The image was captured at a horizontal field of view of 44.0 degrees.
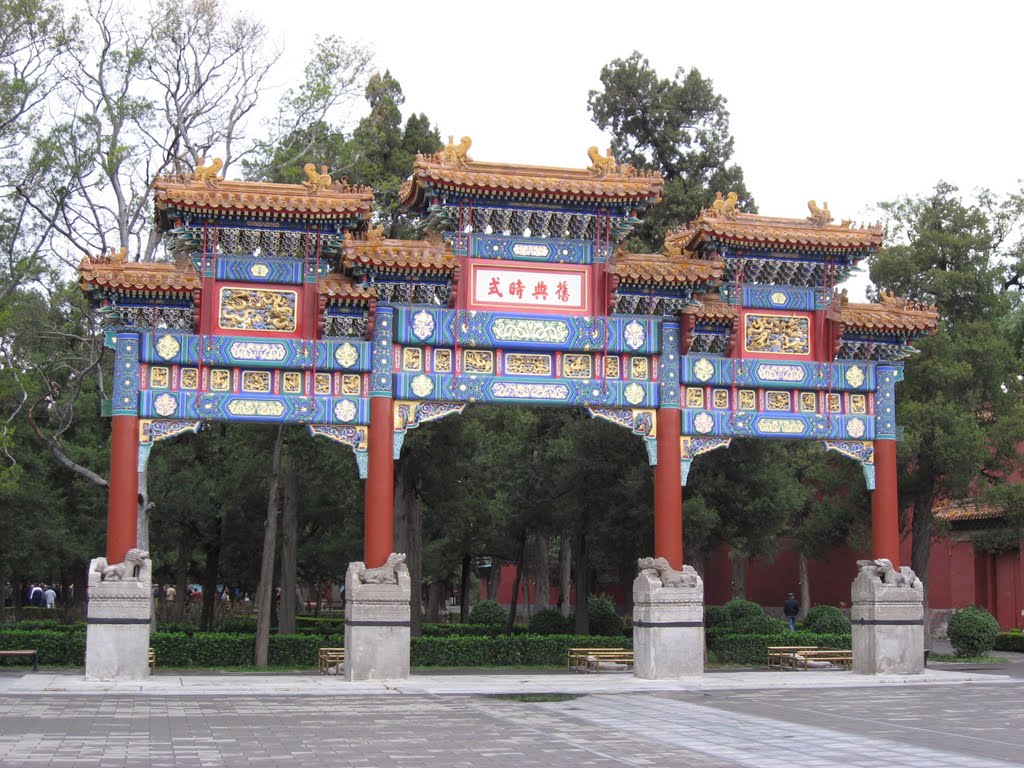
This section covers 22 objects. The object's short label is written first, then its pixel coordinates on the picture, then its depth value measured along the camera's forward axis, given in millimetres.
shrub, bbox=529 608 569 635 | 35531
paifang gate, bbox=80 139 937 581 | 23250
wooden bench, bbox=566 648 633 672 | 26031
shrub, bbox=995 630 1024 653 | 34375
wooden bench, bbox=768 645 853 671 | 27203
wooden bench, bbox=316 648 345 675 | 25578
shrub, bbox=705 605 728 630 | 33562
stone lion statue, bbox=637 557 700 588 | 23688
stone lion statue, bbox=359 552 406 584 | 22625
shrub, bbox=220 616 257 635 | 36984
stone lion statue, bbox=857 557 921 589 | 24812
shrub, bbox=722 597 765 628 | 31453
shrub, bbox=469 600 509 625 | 41062
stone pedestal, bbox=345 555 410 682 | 22453
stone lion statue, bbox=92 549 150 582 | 21969
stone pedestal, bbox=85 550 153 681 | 21781
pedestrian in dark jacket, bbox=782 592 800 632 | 39000
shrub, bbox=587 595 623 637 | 34406
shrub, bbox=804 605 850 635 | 30734
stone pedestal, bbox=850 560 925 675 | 24594
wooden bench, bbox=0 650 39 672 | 24797
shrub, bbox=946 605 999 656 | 29922
